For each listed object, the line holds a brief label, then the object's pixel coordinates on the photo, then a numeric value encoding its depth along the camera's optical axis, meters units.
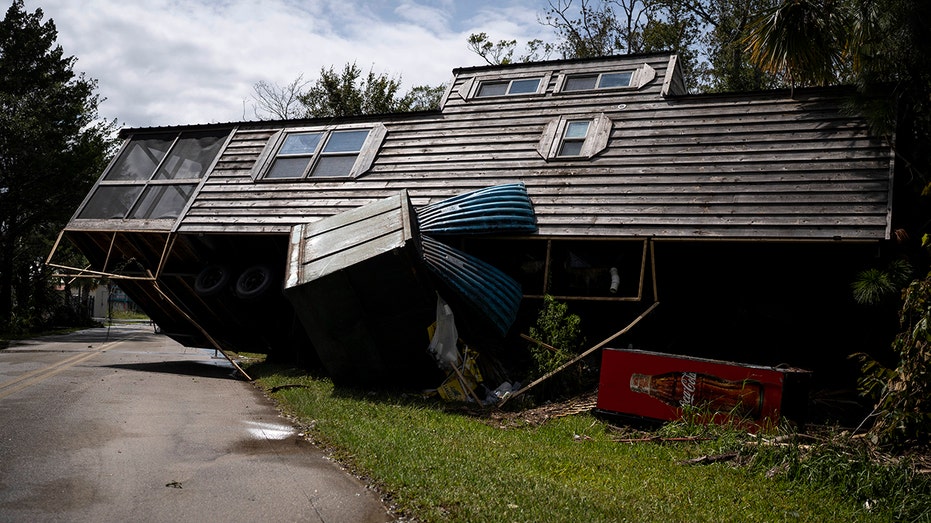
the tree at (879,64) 10.31
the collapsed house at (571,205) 11.72
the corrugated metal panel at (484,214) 12.96
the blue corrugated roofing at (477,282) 11.95
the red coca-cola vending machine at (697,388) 8.77
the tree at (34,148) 29.59
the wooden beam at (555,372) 10.80
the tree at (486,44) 35.28
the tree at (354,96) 37.31
